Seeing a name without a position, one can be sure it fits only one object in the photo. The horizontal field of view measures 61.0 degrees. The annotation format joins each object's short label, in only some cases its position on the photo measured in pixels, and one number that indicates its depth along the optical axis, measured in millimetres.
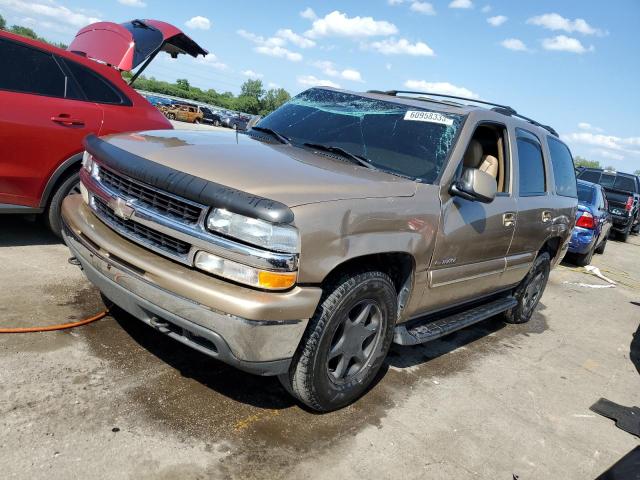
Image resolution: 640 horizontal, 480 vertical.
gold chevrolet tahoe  2453
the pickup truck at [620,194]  15742
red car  4387
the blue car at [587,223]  9625
